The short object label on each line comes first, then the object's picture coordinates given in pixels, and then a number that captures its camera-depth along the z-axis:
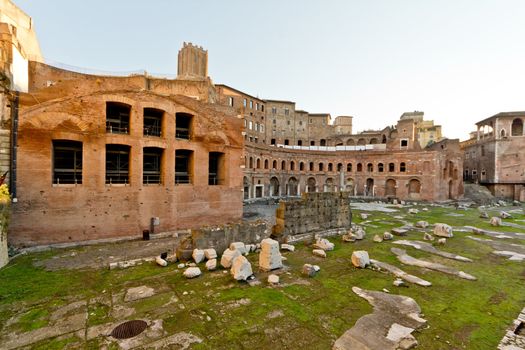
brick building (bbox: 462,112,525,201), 42.12
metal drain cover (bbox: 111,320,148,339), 5.68
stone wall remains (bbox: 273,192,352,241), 13.98
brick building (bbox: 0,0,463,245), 12.14
